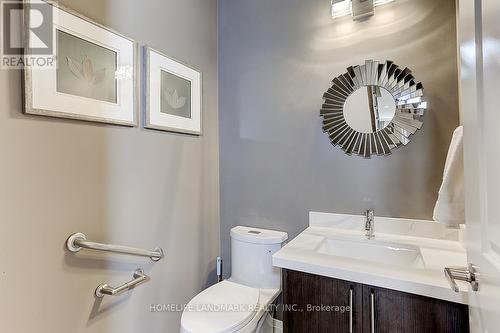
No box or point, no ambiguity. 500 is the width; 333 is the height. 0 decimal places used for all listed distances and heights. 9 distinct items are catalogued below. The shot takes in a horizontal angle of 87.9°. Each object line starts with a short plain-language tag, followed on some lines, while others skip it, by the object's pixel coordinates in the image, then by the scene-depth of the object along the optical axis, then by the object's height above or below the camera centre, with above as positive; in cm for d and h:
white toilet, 127 -74
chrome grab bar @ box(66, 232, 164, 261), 109 -33
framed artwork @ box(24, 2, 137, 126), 100 +42
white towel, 96 -8
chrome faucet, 146 -33
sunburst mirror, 143 +35
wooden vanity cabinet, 95 -58
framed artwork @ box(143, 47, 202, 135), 144 +46
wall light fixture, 150 +95
